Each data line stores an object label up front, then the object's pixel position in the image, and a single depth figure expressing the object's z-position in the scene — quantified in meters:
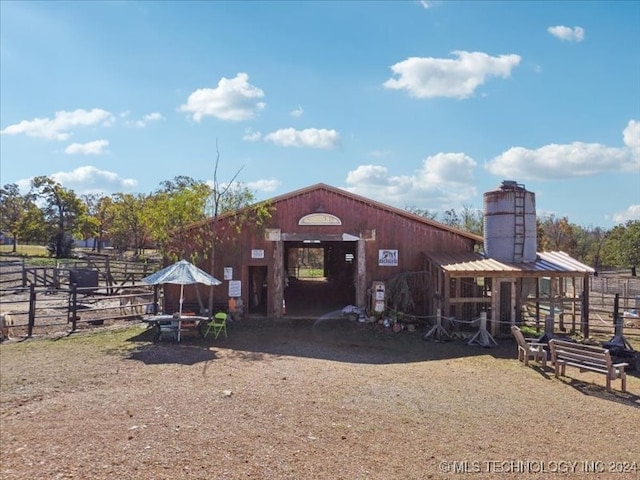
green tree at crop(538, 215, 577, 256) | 49.94
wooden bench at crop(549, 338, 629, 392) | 9.11
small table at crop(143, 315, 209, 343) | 13.30
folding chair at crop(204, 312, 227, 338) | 14.12
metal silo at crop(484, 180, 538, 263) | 15.41
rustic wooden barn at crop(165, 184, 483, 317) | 16.66
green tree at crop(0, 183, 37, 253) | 46.09
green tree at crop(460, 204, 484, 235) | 42.46
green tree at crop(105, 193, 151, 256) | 50.41
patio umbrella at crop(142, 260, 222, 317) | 13.07
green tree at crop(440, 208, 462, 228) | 47.24
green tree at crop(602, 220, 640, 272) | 38.50
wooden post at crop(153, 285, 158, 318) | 15.84
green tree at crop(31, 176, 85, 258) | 45.59
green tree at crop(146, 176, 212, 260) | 15.86
